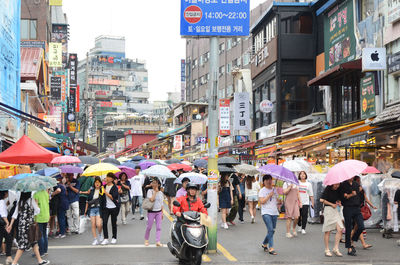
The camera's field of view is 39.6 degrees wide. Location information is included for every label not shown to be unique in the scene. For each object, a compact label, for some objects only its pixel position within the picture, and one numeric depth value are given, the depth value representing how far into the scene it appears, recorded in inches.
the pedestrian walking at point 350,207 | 447.2
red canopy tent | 644.7
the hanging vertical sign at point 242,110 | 1398.9
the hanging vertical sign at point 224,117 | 1565.0
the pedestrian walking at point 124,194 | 664.6
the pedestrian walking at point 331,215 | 446.0
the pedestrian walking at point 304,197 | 600.1
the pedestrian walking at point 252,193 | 740.0
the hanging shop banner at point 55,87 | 1847.7
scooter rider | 420.2
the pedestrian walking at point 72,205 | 606.2
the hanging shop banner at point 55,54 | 1935.3
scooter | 391.0
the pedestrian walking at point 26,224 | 404.5
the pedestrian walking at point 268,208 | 463.8
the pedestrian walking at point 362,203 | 477.1
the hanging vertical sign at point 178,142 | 2356.8
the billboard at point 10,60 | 896.9
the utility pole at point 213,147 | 461.7
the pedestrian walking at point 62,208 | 581.0
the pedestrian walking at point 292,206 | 564.1
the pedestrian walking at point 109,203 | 510.3
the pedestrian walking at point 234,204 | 690.2
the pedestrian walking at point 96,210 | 516.7
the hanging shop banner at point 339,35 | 978.7
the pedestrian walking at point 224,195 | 669.9
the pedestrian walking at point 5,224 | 411.5
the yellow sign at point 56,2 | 2329.0
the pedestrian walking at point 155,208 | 505.4
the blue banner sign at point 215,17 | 458.3
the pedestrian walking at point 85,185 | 658.2
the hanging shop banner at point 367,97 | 872.9
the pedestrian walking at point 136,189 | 829.8
